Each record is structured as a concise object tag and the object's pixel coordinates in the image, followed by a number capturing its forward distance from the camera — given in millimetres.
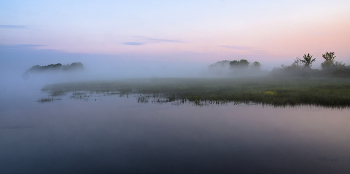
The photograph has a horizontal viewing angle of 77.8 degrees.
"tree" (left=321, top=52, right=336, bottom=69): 71250
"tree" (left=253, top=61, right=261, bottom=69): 141250
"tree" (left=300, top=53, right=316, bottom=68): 79188
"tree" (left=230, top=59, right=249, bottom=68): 140750
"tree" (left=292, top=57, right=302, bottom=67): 81350
